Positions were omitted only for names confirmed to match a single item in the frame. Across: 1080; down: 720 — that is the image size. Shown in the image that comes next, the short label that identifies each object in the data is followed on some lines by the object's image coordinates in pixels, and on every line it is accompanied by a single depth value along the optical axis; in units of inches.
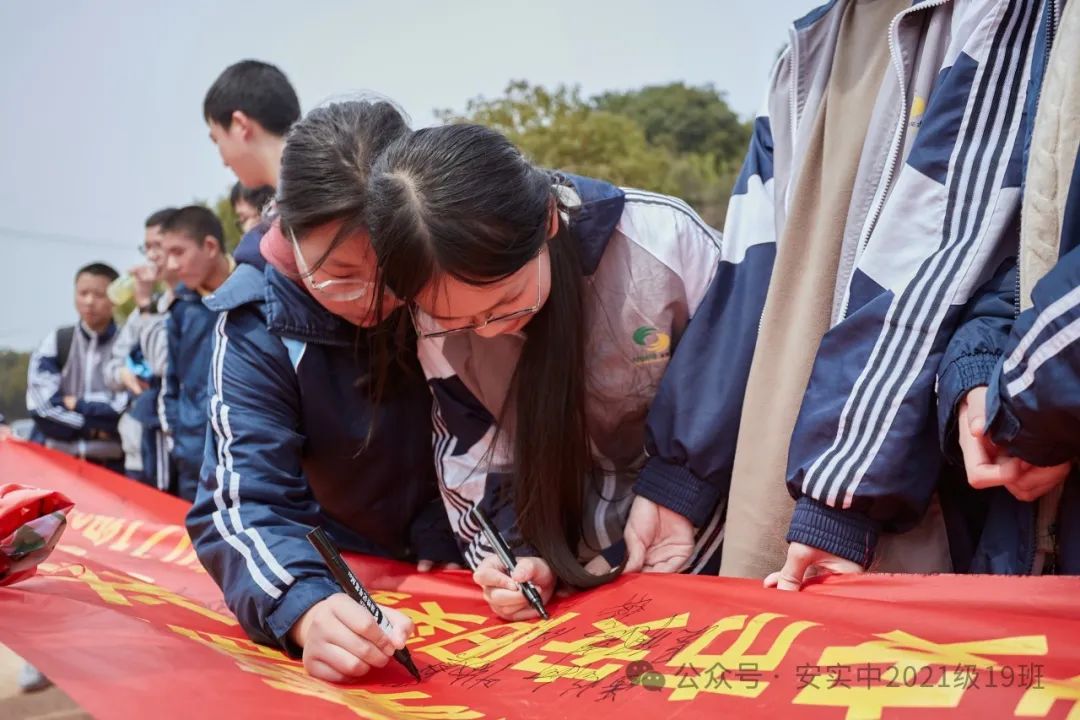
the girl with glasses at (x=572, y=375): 65.9
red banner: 45.5
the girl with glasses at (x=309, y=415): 65.2
